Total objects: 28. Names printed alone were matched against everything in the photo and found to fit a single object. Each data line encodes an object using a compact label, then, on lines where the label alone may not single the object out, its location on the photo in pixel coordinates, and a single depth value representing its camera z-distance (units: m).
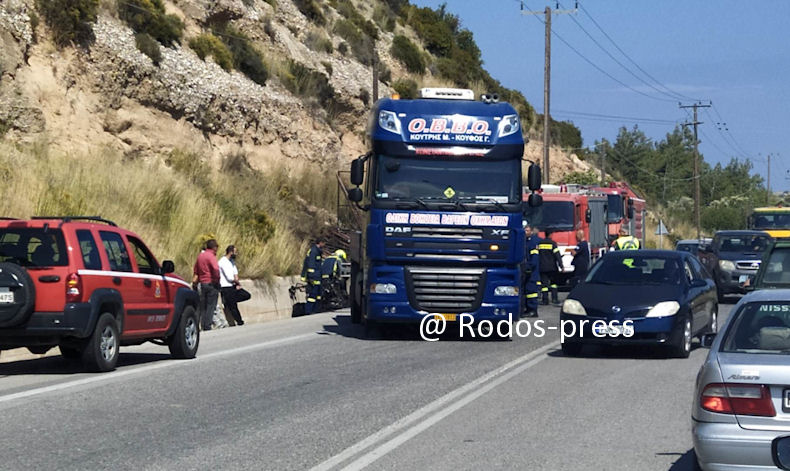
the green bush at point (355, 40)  55.19
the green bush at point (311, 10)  53.88
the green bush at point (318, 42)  51.81
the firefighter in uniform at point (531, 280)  23.89
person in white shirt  22.80
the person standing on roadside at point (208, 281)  22.00
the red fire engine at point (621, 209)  39.91
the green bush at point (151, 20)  38.75
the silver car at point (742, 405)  6.77
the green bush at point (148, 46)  37.97
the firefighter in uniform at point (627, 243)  26.42
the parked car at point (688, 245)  41.33
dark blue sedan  15.64
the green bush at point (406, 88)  53.65
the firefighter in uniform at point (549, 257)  26.02
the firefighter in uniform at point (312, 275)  25.67
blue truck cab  17.95
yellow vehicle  40.56
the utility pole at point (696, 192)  78.19
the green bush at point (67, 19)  34.44
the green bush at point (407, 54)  59.28
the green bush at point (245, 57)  43.44
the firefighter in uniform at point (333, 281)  27.00
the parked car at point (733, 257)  29.72
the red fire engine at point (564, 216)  31.70
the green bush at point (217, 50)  41.69
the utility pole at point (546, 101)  45.94
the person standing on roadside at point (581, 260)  26.65
